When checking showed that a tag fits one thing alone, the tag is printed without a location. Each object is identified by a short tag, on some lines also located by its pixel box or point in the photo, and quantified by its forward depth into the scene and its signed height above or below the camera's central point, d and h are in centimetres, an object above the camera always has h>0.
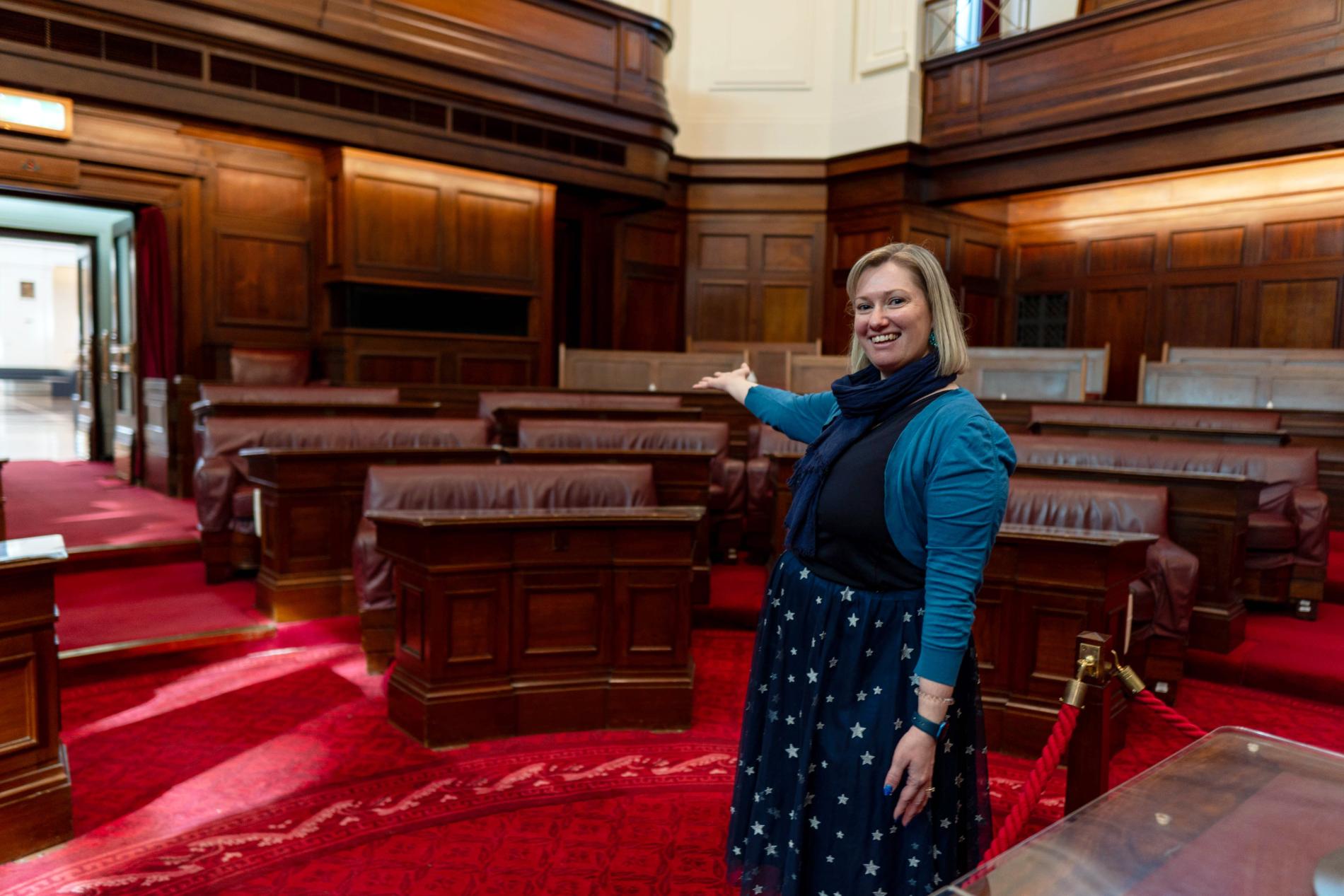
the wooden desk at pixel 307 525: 397 -72
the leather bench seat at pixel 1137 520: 343 -52
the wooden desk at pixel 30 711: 221 -91
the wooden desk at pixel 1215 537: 380 -61
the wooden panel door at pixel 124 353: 744 +12
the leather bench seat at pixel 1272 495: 428 -46
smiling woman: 132 -38
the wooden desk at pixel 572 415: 543 -23
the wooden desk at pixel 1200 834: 106 -59
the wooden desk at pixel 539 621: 292 -85
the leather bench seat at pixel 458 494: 360 -50
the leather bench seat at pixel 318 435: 471 -34
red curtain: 688 +54
